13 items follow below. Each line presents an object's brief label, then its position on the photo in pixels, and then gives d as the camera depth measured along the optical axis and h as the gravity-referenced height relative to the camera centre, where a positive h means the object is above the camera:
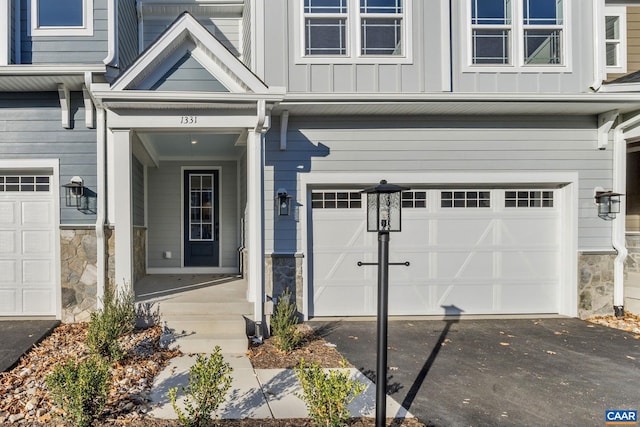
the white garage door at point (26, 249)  5.87 -0.49
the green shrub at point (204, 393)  2.87 -1.31
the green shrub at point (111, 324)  4.15 -1.22
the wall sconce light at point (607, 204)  6.22 +0.11
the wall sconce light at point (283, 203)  5.96 +0.16
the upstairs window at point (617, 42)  7.43 +3.18
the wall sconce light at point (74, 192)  5.57 +0.33
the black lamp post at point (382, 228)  2.91 -0.12
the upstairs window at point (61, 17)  5.65 +2.83
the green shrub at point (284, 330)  4.71 -1.43
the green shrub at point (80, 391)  2.85 -1.29
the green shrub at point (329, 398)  2.71 -1.28
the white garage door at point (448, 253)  6.26 -0.66
